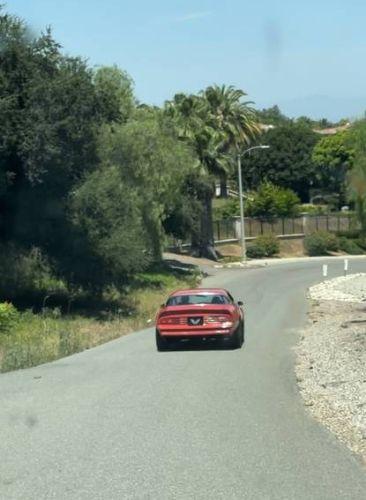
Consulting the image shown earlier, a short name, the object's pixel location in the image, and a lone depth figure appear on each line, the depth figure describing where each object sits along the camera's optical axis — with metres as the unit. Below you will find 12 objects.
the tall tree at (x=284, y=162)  124.19
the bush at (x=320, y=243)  87.50
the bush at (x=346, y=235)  90.55
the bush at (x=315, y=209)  104.70
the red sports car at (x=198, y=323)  21.03
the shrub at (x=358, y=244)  87.97
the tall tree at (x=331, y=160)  120.25
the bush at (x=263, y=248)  84.94
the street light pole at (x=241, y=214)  68.18
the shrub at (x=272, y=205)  98.06
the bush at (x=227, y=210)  96.50
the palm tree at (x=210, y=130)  67.38
